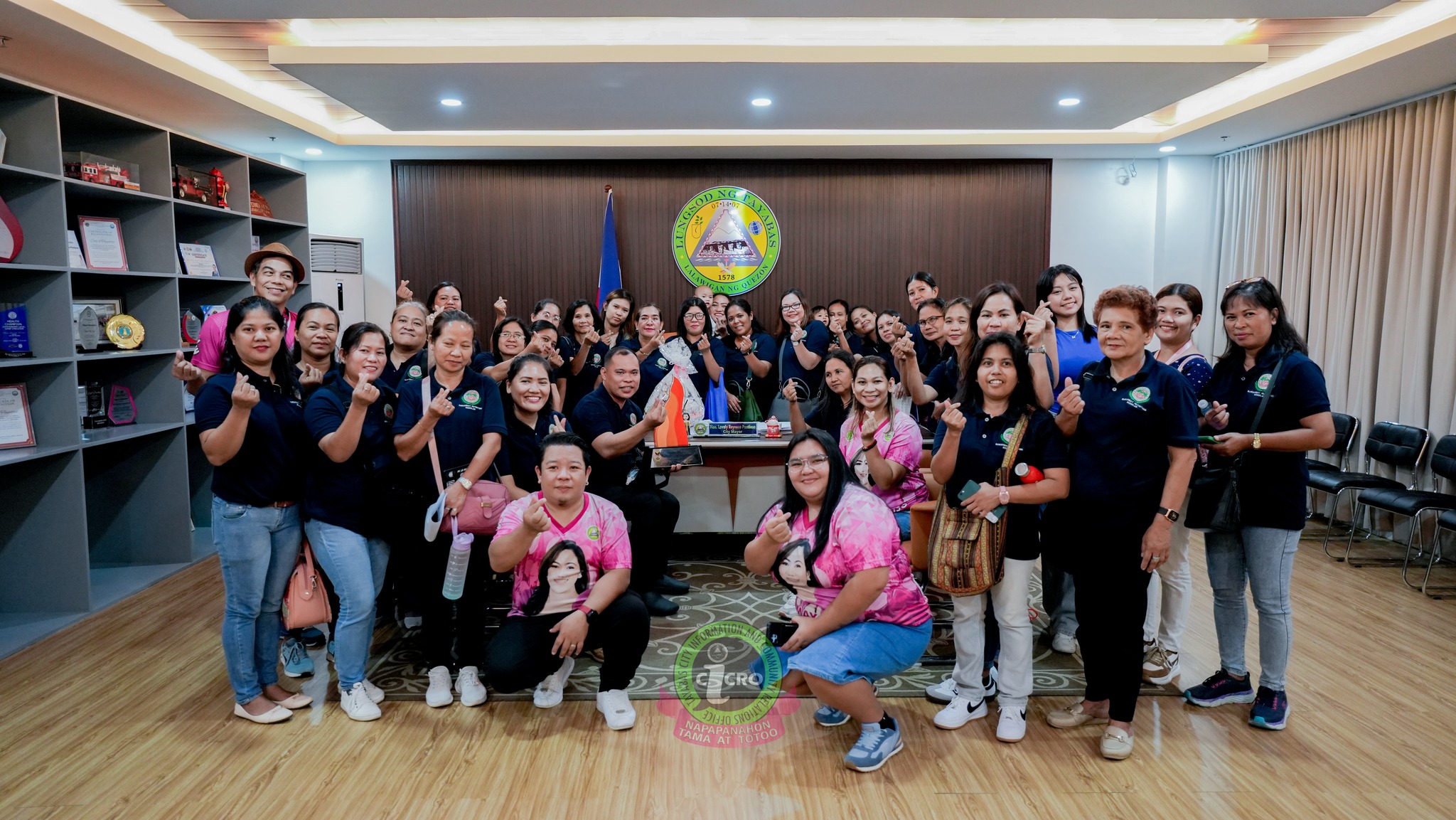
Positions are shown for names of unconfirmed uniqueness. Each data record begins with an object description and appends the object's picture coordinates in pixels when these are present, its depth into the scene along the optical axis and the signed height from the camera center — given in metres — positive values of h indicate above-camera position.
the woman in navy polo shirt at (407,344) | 3.52 -0.03
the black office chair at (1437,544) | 4.21 -1.10
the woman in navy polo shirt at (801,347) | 5.10 -0.06
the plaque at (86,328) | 4.21 +0.04
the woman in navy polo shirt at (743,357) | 5.27 -0.13
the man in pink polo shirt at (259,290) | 3.23 +0.21
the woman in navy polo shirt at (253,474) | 2.67 -0.47
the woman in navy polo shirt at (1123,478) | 2.54 -0.45
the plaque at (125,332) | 4.41 +0.02
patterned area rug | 3.20 -1.38
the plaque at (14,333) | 3.77 +0.01
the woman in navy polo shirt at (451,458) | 3.06 -0.46
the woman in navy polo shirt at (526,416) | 3.46 -0.35
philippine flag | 7.32 +0.68
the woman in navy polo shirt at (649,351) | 4.66 -0.08
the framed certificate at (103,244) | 4.30 +0.50
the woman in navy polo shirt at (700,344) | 4.95 -0.04
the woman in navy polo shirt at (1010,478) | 2.68 -0.45
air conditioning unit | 6.90 +0.71
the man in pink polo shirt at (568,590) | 2.81 -0.90
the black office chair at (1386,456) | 4.91 -0.73
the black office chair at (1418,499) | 4.39 -0.89
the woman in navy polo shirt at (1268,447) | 2.74 -0.37
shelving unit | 3.83 -0.14
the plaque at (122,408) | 4.58 -0.40
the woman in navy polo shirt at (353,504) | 2.82 -0.60
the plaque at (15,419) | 3.76 -0.39
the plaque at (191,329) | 5.12 +0.05
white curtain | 5.00 +0.63
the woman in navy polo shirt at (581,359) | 4.86 -0.13
